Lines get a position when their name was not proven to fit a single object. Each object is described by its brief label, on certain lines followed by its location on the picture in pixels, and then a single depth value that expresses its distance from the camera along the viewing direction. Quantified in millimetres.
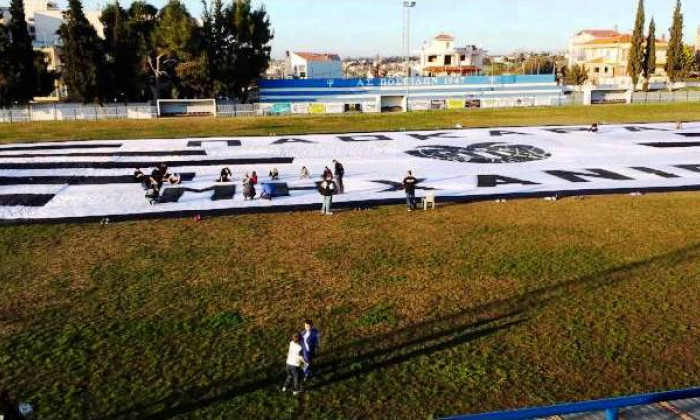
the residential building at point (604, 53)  127438
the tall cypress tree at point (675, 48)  83562
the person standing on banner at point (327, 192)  24375
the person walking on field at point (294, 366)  10953
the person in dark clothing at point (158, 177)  27534
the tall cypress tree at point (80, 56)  65625
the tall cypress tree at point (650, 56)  82938
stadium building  87938
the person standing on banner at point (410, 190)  24750
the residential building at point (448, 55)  125875
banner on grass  26906
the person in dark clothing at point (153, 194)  26109
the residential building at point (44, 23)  107250
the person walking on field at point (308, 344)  11188
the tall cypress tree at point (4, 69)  63219
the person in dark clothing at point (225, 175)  29831
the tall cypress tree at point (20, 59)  64125
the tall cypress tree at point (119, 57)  67750
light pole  64688
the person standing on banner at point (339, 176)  27672
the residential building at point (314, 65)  132250
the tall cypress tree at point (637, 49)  81875
